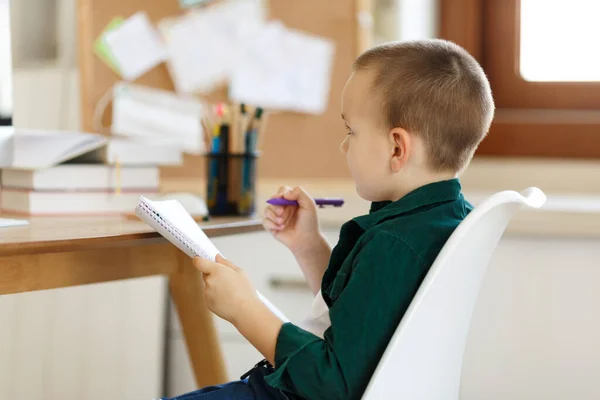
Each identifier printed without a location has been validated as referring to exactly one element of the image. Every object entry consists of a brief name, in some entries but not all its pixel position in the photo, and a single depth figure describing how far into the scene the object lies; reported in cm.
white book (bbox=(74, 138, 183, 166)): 207
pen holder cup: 210
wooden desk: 166
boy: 160
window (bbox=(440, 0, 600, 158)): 266
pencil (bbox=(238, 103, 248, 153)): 211
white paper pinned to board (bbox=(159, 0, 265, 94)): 264
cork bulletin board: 259
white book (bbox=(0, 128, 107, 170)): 199
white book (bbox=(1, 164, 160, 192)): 201
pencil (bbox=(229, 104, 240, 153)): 211
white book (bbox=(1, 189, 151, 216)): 201
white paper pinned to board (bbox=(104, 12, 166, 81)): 261
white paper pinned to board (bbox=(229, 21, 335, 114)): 261
